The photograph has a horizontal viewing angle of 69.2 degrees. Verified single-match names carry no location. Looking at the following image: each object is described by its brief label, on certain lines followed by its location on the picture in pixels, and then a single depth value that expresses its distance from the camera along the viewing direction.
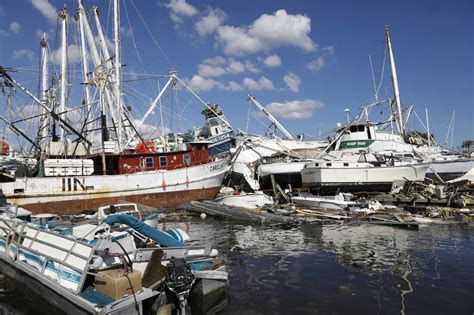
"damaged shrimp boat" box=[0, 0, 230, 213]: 24.50
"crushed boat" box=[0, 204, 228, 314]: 6.63
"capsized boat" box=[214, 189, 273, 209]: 24.38
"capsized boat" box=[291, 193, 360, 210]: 22.36
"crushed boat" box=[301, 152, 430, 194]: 30.97
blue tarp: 9.09
